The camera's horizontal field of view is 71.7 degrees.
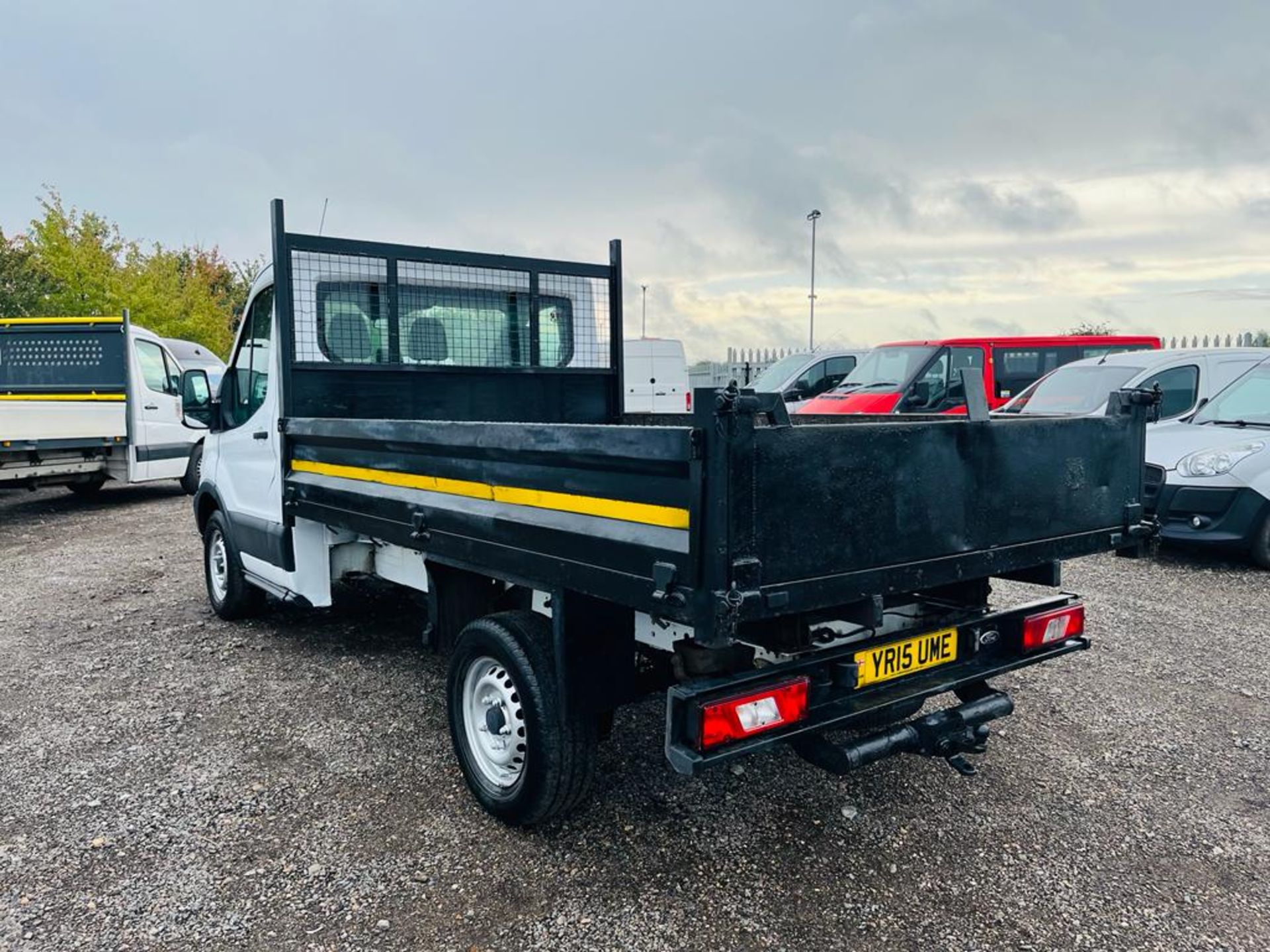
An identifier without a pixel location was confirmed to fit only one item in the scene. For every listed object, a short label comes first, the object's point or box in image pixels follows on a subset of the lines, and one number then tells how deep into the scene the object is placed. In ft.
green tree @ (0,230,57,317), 87.56
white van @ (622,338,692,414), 56.13
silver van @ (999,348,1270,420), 26.48
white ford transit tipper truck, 7.78
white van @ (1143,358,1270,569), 22.79
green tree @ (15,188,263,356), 77.82
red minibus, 40.96
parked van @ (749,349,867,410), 51.65
